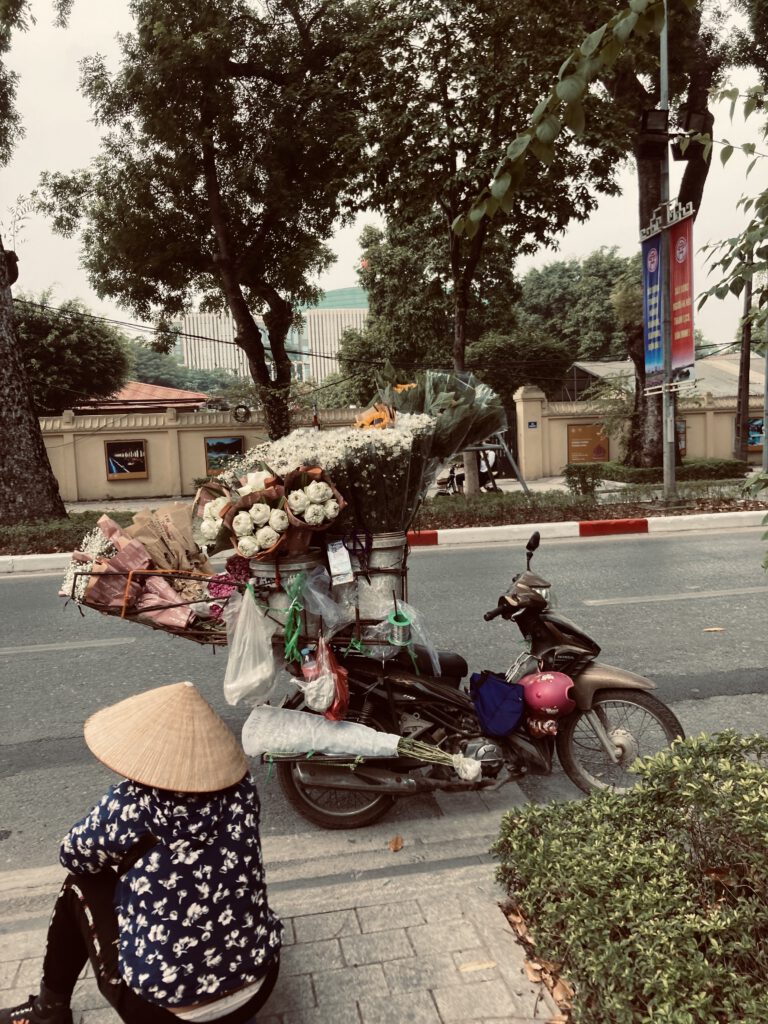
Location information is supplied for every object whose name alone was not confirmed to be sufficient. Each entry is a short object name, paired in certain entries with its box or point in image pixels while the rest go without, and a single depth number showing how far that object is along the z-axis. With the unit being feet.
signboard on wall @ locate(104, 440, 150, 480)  75.05
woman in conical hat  6.55
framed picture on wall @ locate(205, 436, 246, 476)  76.74
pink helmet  11.31
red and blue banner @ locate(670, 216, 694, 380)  44.37
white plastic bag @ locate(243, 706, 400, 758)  10.62
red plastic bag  10.44
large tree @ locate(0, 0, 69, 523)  41.09
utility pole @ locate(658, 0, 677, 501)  44.27
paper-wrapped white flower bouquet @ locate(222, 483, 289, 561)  9.87
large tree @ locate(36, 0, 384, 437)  49.73
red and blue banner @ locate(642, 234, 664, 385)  46.21
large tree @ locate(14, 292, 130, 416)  96.37
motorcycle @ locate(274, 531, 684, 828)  10.98
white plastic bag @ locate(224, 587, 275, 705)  10.02
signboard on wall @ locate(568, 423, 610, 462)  81.56
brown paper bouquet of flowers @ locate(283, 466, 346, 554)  9.88
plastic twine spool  10.80
